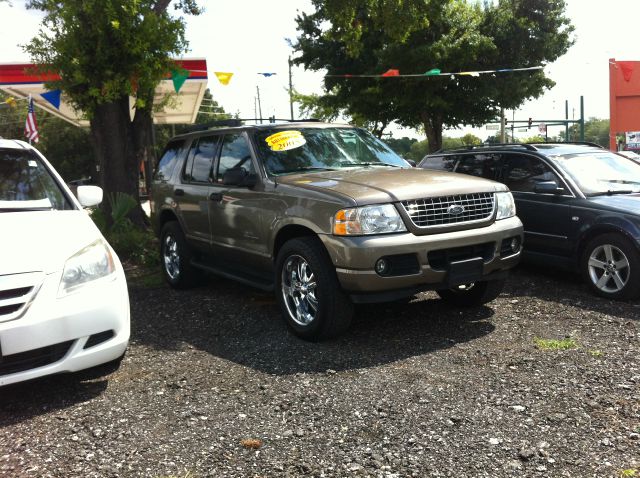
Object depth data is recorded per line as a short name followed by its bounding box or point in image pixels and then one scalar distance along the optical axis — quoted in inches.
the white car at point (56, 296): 133.8
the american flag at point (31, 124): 732.5
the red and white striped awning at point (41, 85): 698.8
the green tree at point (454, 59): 717.9
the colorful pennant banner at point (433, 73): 673.0
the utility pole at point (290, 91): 1252.2
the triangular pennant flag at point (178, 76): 372.4
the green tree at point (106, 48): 328.5
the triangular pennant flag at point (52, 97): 498.6
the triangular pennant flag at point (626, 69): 853.2
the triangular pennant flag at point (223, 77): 612.9
